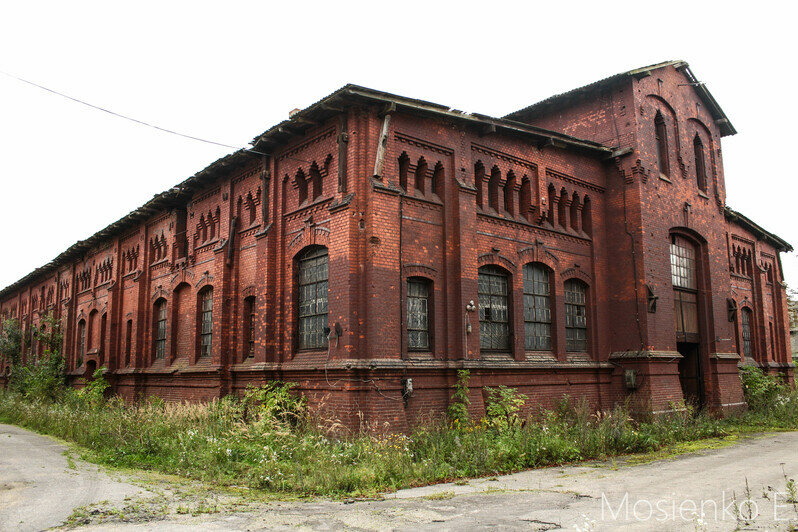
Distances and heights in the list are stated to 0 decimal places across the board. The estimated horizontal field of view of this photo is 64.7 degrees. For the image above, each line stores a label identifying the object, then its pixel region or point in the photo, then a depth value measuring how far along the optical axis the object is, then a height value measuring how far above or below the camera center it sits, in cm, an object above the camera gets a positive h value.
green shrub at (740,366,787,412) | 2056 -106
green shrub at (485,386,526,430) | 1373 -102
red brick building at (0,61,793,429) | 1334 +267
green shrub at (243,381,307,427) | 1318 -88
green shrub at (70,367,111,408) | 2253 -90
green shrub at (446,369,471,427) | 1323 -88
